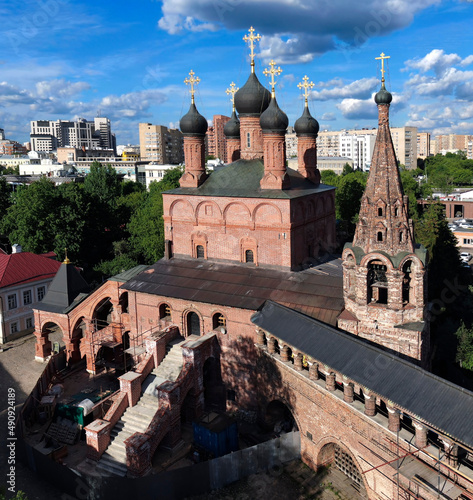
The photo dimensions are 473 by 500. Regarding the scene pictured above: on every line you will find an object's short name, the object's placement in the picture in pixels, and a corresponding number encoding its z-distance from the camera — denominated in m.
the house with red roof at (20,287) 33.00
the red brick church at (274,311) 16.59
